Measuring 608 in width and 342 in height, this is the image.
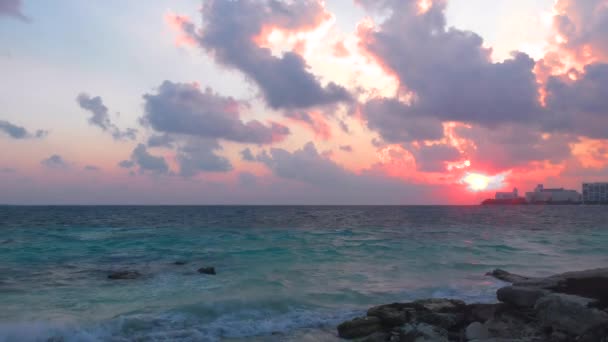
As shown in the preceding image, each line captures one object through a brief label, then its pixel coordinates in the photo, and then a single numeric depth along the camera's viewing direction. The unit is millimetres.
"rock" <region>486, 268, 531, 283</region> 21927
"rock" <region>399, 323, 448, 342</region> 11398
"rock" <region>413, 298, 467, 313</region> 14945
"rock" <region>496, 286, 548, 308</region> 13688
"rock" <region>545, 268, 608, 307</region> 14367
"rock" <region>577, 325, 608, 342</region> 9179
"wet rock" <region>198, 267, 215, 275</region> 25061
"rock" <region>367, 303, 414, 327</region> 13742
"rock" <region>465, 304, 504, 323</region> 13828
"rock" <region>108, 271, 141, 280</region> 23016
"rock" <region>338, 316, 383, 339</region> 13117
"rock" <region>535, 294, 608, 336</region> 10593
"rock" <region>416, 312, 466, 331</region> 13281
